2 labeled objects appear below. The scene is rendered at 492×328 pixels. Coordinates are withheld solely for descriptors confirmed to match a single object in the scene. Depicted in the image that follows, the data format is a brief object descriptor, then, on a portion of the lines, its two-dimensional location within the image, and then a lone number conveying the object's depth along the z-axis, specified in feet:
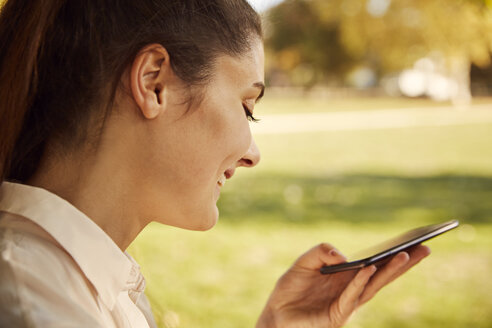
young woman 2.32
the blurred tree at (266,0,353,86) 85.71
